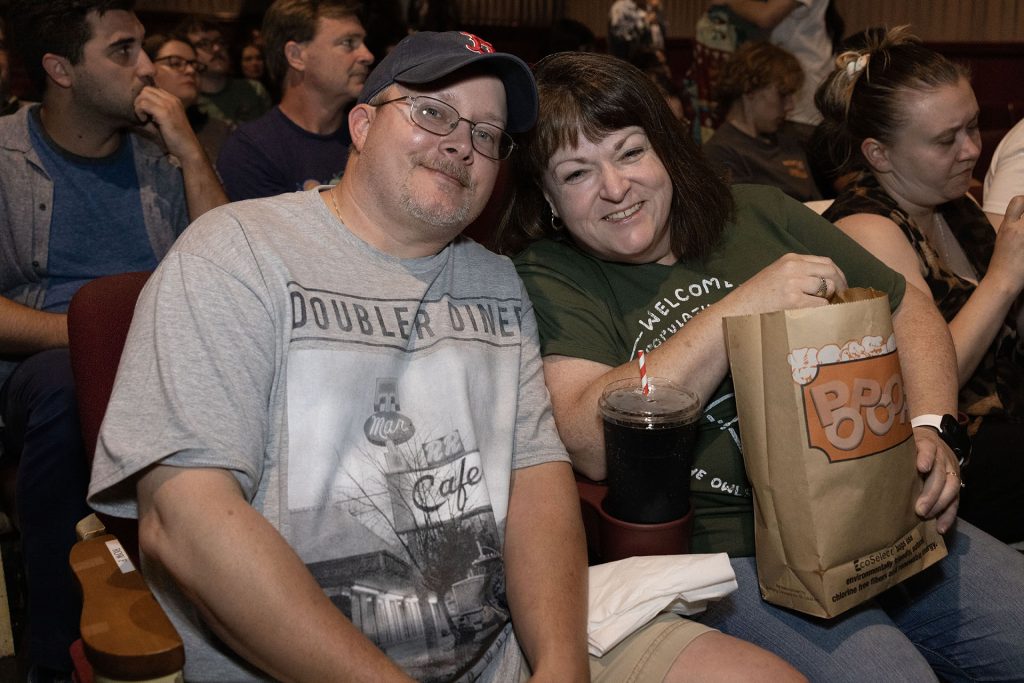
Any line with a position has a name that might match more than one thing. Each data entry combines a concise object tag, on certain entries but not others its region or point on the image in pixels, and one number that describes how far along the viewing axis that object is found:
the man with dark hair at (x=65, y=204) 1.96
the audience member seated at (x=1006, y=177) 2.51
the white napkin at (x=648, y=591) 1.32
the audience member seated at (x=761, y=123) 3.97
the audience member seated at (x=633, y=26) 4.67
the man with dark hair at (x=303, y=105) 3.34
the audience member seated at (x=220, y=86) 4.83
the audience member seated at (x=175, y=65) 4.04
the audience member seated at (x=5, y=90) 3.27
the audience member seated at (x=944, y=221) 1.96
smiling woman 1.48
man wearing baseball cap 1.15
